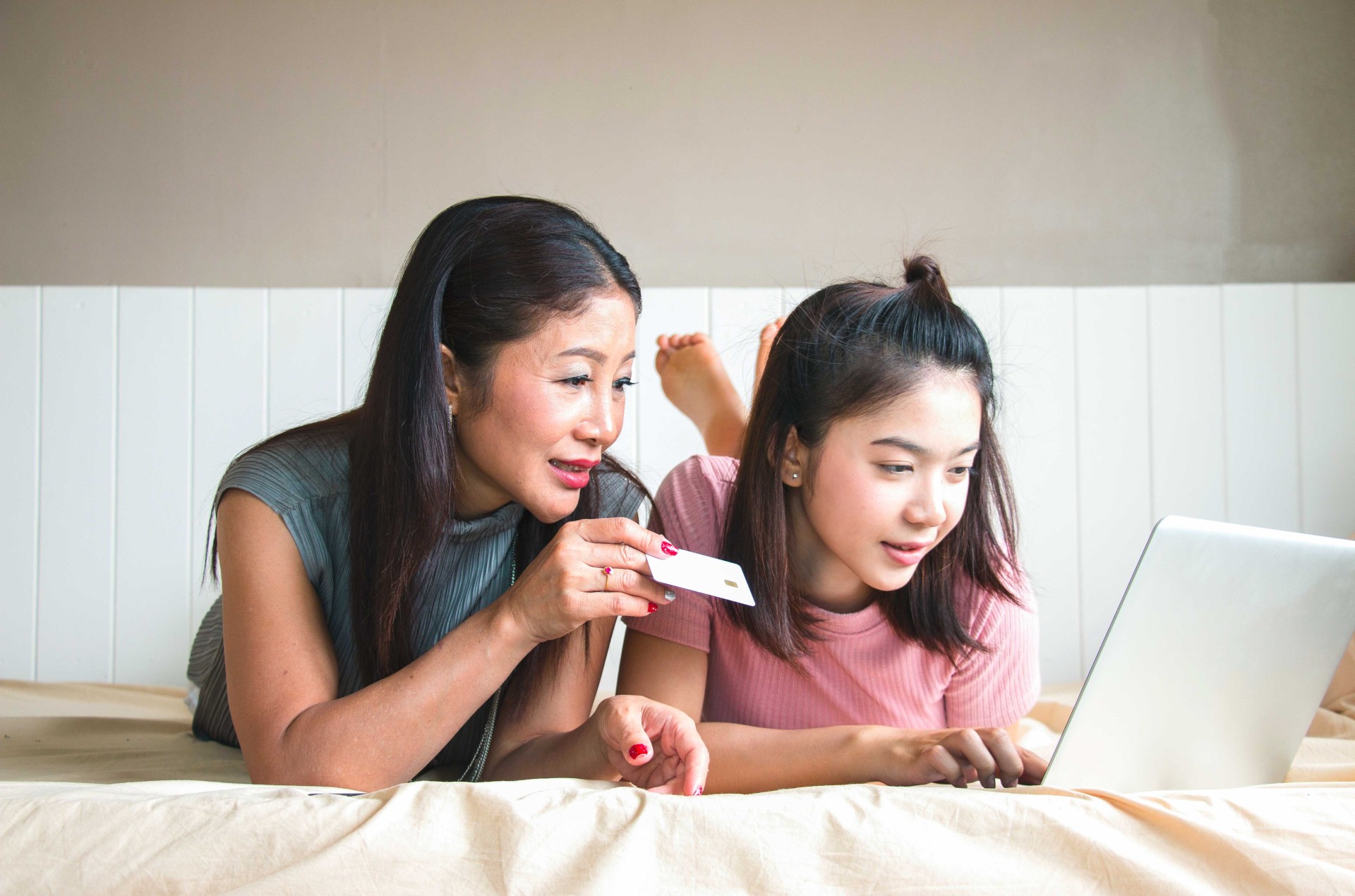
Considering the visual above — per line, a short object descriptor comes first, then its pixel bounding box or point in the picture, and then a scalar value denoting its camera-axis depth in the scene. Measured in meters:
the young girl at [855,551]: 1.09
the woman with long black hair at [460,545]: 0.96
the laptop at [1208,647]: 0.88
